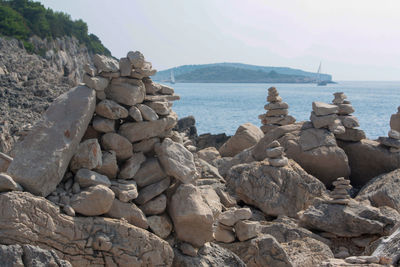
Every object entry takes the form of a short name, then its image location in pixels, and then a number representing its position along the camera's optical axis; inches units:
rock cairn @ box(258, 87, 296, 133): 530.9
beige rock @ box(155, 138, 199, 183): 225.9
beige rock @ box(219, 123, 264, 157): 525.3
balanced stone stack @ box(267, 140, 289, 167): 371.9
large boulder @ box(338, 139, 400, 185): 432.5
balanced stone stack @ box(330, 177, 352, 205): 330.7
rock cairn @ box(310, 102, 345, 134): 434.9
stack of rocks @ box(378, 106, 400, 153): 435.5
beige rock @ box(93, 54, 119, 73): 228.3
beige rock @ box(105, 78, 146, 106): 228.1
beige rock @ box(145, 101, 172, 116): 240.4
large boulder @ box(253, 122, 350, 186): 419.8
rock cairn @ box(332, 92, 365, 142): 458.0
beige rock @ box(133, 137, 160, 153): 233.0
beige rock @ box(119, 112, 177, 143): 227.6
